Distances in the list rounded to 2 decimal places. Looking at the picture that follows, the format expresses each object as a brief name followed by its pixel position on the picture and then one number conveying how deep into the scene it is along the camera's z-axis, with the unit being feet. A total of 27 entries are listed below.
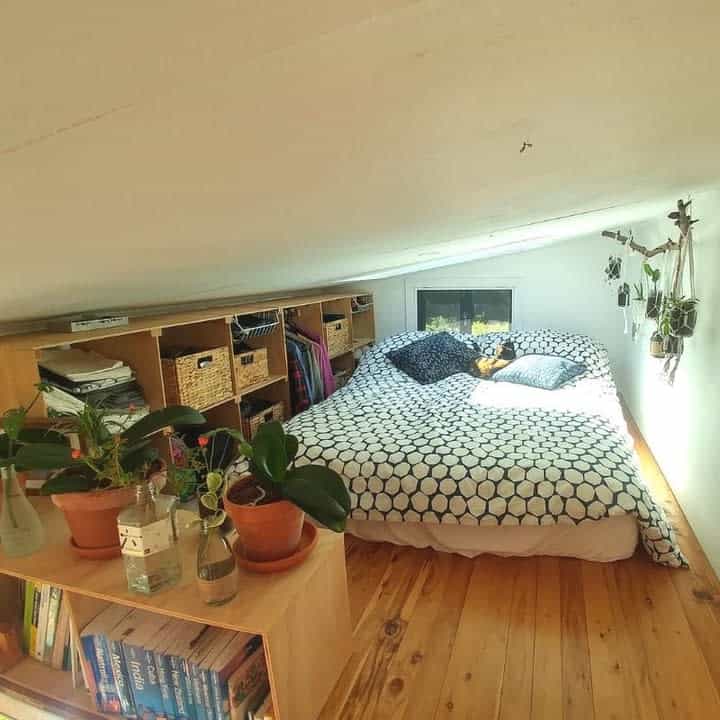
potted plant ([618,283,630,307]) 12.39
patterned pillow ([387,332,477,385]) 12.36
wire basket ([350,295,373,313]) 14.89
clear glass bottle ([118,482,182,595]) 3.58
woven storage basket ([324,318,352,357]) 12.86
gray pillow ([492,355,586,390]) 11.48
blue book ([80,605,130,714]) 4.08
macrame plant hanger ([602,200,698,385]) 7.84
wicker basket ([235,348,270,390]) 9.12
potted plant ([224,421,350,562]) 3.60
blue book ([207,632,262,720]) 3.76
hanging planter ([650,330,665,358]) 8.34
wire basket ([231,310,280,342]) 9.53
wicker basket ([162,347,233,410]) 7.57
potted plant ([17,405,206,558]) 3.87
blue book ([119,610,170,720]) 3.96
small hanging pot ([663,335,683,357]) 8.10
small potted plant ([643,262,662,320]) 9.61
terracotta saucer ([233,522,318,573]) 3.86
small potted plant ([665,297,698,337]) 7.83
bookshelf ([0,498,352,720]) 3.51
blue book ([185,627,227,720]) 3.82
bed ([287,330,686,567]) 6.86
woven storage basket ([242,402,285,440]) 10.00
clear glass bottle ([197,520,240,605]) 3.53
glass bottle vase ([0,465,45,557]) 4.15
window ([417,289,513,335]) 15.06
